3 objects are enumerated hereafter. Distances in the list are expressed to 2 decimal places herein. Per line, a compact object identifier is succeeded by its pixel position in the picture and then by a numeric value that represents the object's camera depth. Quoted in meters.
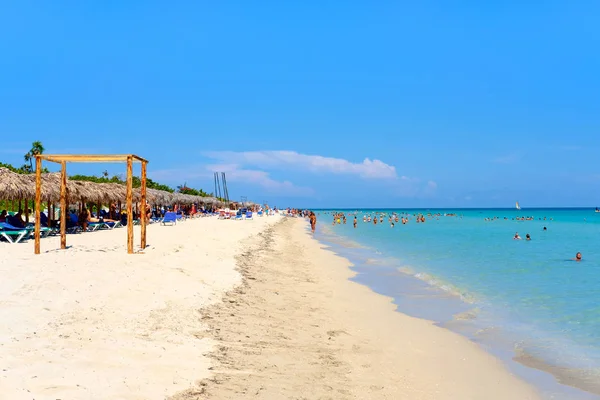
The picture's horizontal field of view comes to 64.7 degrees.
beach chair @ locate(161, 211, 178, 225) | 27.05
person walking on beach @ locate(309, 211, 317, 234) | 35.10
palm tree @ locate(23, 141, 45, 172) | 52.34
